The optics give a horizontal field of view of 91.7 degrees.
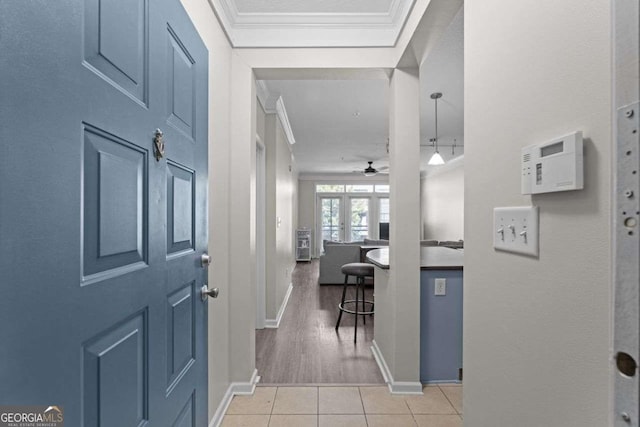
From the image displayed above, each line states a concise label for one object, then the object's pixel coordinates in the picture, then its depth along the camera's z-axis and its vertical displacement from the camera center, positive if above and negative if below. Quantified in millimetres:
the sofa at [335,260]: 5809 -866
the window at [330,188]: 10008 +837
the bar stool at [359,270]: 3227 -588
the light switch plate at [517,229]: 759 -40
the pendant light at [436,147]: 3537 +1229
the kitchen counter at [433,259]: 2242 -368
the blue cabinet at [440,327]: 2234 -818
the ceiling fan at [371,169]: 7344 +1052
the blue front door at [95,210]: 491 +6
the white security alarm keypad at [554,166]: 623 +108
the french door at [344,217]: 10047 -99
